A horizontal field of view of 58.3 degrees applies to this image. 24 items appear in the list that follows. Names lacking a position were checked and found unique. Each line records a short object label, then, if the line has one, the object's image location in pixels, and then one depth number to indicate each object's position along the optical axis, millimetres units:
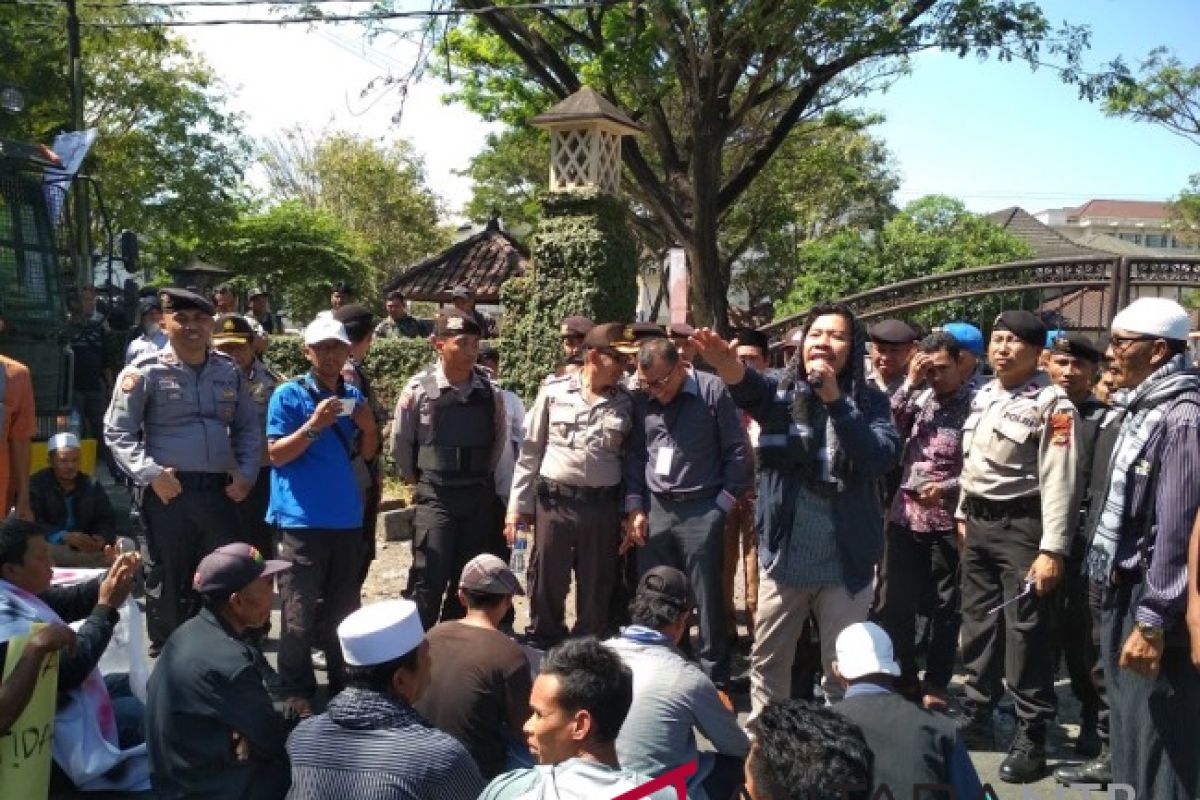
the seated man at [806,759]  2428
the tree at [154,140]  23219
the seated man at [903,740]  2900
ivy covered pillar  8938
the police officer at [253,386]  6594
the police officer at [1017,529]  4727
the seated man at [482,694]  3592
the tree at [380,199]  37938
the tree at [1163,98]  21178
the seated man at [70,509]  6648
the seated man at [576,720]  2574
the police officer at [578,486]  5801
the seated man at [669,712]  3418
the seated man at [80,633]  4102
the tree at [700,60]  13492
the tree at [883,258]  19266
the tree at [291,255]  29812
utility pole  9273
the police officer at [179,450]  5336
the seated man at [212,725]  3430
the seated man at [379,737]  2883
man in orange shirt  5934
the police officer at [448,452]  5730
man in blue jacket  4449
